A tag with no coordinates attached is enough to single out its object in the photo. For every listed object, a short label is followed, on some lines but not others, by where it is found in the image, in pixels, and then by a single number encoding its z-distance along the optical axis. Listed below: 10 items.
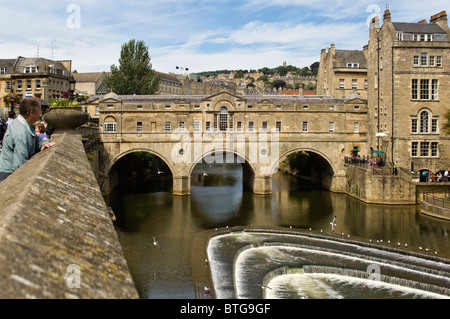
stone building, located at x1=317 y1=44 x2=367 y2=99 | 58.59
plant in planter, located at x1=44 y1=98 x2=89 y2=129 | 13.71
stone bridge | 43.69
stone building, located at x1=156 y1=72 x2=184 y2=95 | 103.75
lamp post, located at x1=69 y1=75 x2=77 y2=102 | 25.13
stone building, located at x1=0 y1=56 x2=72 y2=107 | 62.09
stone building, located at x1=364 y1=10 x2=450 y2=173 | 41.53
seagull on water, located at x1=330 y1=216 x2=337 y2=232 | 29.76
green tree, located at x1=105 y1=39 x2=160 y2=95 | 64.38
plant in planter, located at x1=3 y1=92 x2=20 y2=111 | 29.56
